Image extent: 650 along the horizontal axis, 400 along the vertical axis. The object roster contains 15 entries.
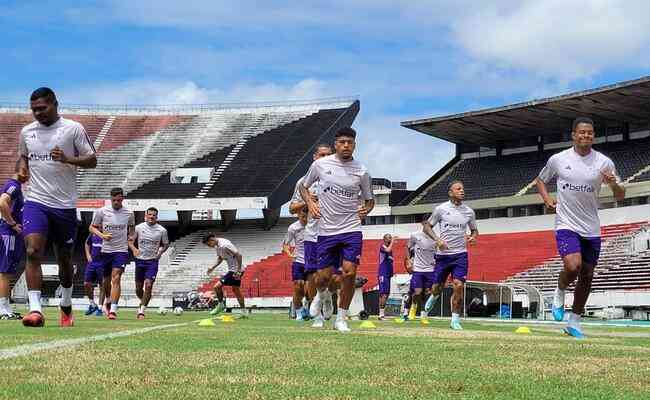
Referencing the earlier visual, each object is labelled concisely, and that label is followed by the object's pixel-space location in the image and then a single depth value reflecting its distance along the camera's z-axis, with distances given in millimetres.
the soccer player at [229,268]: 21297
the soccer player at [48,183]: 10289
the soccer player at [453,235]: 16438
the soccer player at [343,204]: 11523
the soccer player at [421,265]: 21328
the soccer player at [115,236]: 17297
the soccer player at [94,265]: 20078
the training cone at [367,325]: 14377
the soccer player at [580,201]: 11055
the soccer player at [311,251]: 13423
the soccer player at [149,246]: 19592
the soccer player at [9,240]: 12301
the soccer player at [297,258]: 18812
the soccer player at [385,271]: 24578
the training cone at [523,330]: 13973
